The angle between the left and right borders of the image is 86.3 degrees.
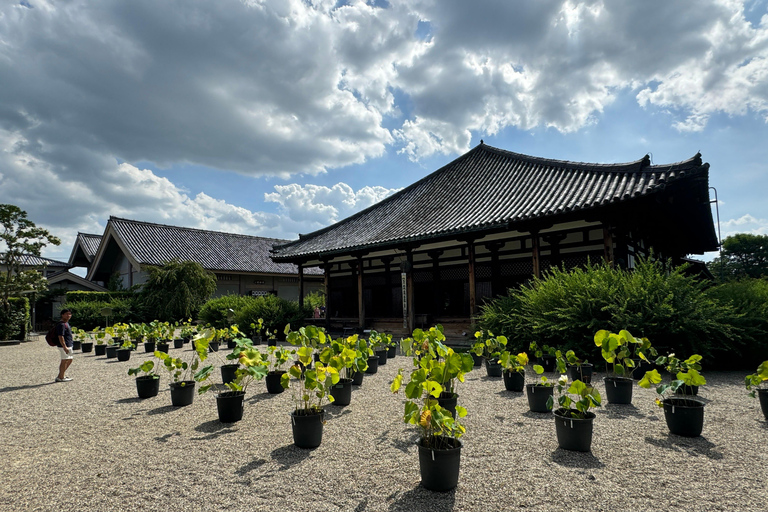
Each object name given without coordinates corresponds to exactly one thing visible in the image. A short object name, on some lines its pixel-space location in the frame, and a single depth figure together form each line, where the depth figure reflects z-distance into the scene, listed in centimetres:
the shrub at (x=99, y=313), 1936
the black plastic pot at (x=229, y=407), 471
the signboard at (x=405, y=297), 1285
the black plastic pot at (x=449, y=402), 471
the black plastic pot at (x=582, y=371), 609
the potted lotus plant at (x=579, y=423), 357
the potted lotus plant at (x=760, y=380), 397
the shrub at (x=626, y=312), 668
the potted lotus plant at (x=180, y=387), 552
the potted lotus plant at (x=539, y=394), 484
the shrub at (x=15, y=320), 1602
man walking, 772
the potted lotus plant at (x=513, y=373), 571
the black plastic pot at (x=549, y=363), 727
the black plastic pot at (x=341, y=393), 535
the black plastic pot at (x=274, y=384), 622
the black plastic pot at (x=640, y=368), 643
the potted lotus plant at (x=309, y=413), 382
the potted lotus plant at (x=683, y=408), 388
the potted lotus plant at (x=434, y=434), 290
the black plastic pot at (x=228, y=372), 702
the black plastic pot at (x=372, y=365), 773
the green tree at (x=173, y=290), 2145
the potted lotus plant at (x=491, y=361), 701
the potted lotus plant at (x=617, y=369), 412
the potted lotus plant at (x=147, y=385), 608
